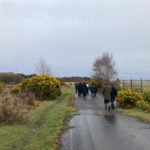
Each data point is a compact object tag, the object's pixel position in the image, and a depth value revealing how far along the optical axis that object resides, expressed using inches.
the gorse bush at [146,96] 830.4
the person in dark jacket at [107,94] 758.8
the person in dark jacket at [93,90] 1279.0
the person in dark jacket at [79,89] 1294.7
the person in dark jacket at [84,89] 1277.8
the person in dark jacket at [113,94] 781.1
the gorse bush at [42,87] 1190.8
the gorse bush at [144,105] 731.7
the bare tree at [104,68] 1773.4
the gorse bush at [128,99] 812.1
